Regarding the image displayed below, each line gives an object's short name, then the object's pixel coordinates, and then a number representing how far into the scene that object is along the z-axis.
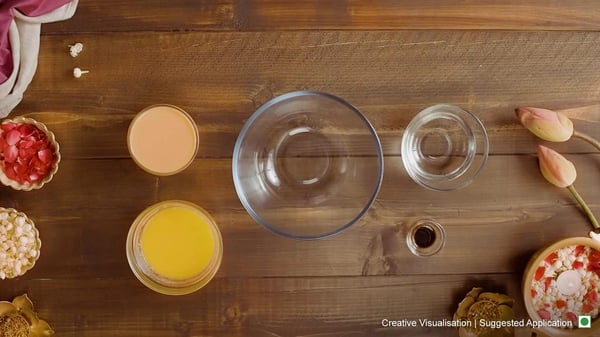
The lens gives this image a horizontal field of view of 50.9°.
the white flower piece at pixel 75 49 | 1.05
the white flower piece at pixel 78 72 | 1.05
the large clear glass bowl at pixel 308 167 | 1.04
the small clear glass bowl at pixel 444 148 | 1.05
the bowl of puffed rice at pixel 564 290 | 1.02
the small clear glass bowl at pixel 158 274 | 1.03
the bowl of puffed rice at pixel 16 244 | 1.01
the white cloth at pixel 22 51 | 1.00
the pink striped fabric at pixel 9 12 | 0.98
